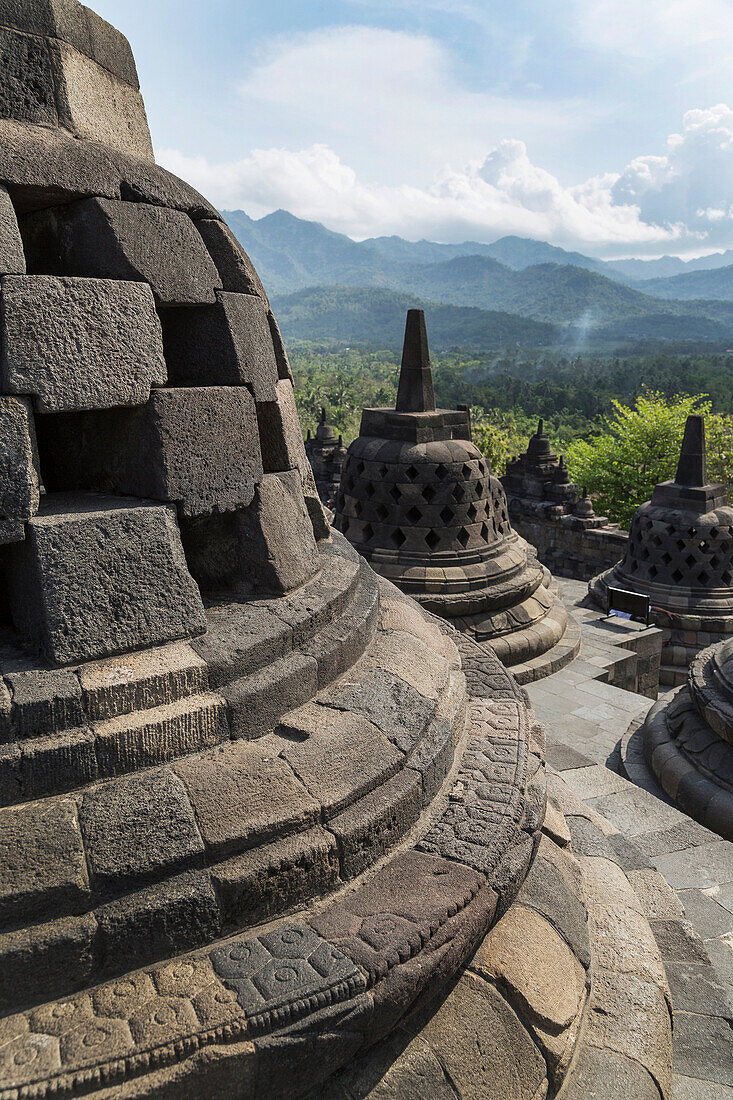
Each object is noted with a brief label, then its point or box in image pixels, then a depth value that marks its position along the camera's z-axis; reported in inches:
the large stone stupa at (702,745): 186.9
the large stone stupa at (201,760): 72.0
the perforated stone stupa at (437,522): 281.0
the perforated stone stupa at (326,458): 764.0
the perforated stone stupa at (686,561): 390.6
